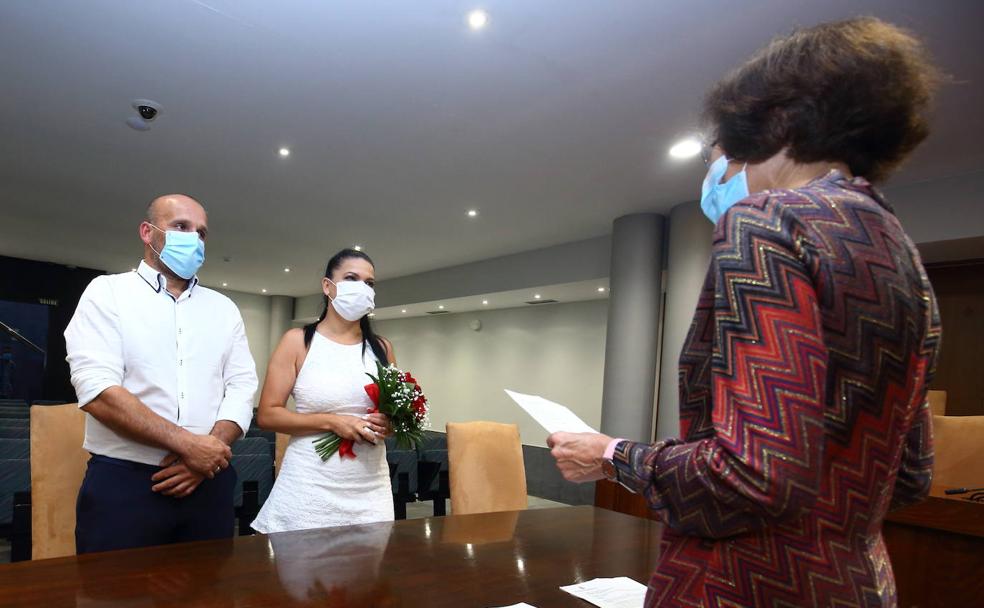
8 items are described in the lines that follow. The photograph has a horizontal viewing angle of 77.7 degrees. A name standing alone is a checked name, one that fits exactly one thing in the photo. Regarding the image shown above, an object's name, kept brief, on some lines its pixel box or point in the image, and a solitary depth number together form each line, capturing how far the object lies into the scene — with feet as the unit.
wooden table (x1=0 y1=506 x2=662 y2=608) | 3.44
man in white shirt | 5.29
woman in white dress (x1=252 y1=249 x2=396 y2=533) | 6.46
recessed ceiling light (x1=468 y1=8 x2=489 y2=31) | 9.53
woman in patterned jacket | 2.05
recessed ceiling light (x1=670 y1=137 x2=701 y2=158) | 14.08
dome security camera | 13.12
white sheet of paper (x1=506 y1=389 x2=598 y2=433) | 3.09
